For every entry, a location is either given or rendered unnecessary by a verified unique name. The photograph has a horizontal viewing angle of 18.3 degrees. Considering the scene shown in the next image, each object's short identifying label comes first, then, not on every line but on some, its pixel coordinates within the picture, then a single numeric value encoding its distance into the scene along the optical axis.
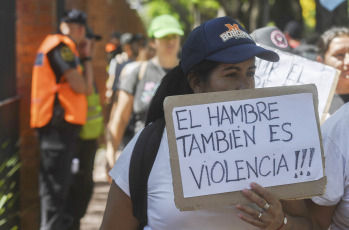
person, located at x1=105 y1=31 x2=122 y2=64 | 21.82
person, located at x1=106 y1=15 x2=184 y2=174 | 8.93
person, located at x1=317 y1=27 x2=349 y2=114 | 6.90
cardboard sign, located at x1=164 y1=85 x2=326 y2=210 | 3.76
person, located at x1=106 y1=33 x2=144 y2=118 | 17.08
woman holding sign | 4.05
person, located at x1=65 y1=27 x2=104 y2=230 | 10.26
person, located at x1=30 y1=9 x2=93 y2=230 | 9.14
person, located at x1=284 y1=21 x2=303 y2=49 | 18.51
